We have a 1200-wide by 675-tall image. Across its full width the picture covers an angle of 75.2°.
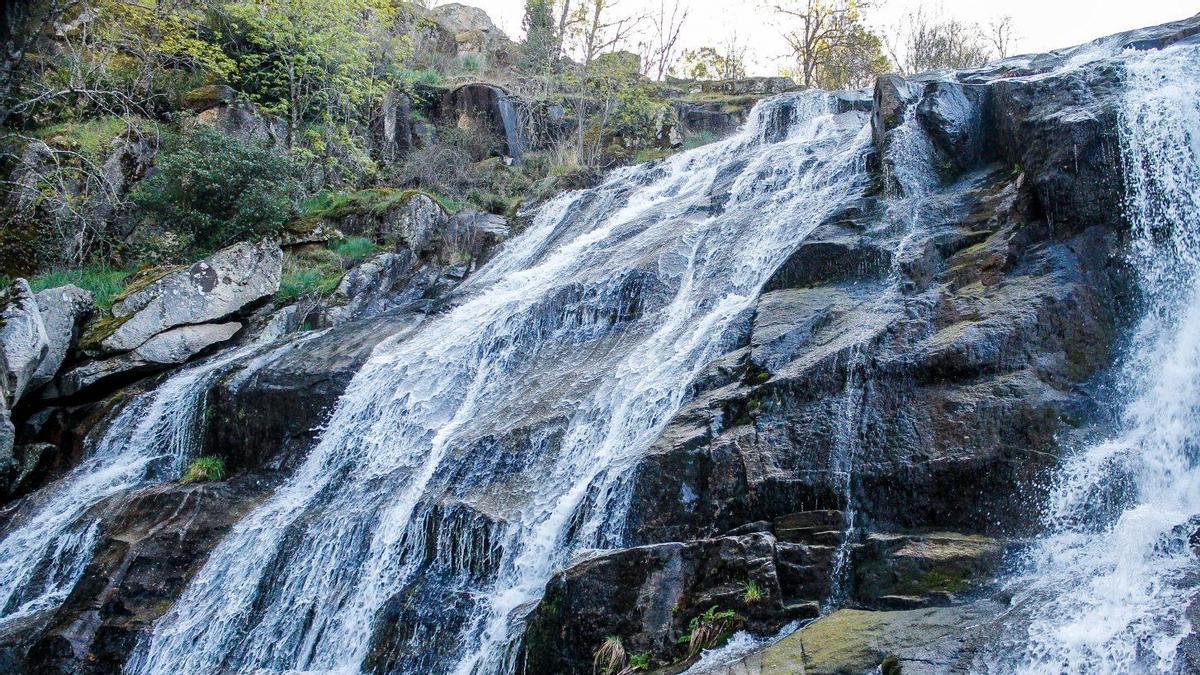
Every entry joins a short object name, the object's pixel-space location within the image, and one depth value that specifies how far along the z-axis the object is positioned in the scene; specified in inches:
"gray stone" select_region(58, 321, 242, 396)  482.0
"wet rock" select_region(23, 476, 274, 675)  317.7
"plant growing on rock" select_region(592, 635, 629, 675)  232.5
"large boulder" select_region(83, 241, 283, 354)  498.3
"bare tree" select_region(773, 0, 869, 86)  994.7
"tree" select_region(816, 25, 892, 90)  1000.9
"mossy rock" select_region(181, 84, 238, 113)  751.7
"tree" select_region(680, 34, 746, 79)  1085.1
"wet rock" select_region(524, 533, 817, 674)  234.1
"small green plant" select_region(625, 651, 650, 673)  231.1
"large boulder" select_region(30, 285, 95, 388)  479.8
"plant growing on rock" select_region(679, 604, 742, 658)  227.6
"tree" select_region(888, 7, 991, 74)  948.6
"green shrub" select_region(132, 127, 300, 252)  619.2
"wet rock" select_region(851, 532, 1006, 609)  223.0
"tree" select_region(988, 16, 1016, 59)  990.4
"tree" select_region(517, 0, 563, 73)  1057.5
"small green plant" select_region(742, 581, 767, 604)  231.1
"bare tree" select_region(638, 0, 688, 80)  999.7
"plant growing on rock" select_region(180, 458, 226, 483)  416.8
